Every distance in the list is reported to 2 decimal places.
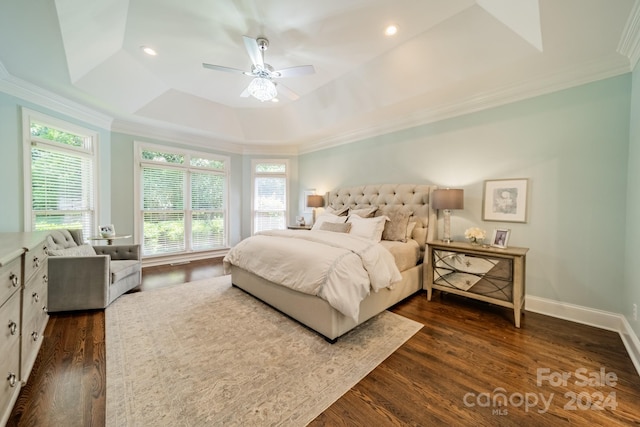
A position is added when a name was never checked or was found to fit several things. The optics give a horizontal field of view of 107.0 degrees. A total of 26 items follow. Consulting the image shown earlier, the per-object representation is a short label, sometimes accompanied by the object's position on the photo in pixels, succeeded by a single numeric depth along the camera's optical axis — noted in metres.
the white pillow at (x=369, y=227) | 3.42
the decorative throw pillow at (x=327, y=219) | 4.00
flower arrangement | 2.86
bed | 2.25
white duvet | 2.11
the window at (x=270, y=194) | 6.19
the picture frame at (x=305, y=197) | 5.76
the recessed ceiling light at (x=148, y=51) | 3.01
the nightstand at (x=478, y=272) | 2.51
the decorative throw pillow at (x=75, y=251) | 2.75
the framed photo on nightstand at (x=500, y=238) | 2.77
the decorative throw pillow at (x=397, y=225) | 3.47
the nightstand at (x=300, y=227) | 5.06
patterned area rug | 1.45
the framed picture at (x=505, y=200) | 2.90
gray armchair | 2.66
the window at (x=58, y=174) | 3.20
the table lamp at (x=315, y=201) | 5.24
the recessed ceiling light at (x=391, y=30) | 2.52
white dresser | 1.29
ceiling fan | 2.56
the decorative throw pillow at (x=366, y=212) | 3.88
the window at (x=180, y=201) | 4.84
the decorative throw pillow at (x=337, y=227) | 3.61
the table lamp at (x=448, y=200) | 3.11
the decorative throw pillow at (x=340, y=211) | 4.45
